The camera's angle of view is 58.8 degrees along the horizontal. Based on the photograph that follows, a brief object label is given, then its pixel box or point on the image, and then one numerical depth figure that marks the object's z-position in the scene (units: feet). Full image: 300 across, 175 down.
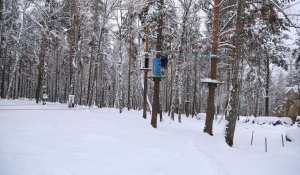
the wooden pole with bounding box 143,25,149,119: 64.80
